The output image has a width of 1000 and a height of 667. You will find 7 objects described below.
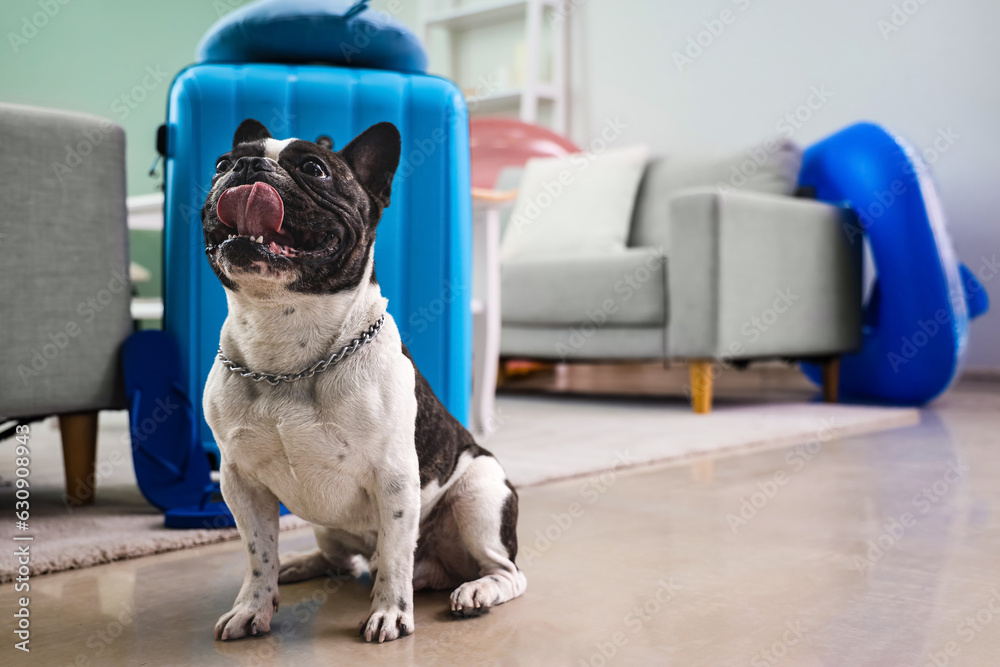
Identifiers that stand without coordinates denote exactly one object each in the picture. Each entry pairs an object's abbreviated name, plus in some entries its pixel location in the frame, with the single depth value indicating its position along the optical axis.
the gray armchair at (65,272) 1.65
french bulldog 0.95
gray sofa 3.27
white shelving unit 5.55
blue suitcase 1.68
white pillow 4.04
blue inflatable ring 3.33
